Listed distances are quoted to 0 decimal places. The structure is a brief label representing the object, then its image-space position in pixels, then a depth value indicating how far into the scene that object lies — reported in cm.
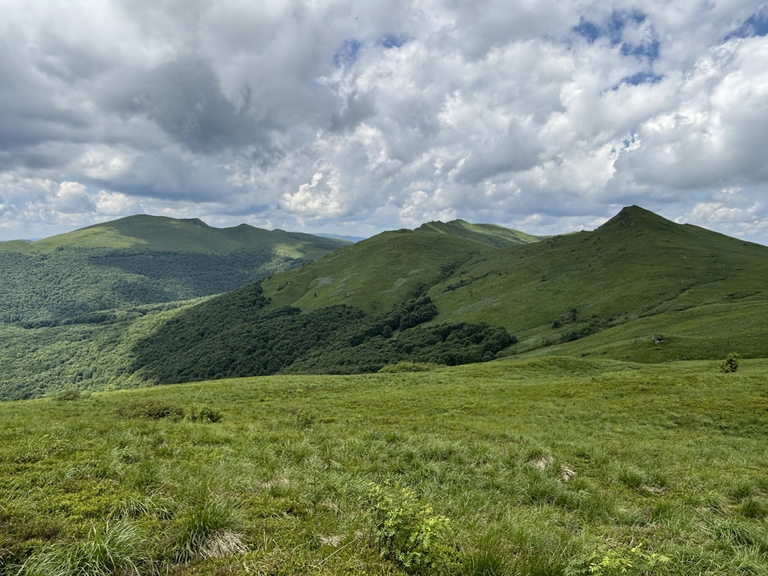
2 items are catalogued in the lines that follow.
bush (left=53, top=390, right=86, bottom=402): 4617
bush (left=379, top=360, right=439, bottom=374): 7305
